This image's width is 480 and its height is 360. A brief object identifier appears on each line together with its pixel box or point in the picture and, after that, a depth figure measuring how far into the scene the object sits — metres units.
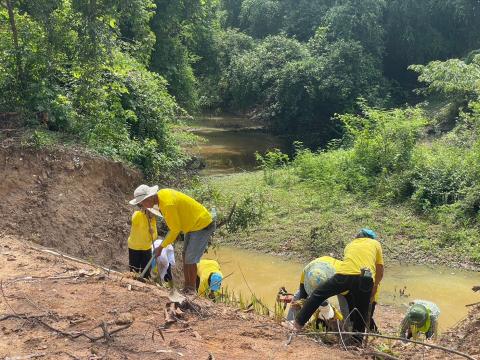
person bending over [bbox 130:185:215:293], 6.10
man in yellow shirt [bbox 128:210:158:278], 7.25
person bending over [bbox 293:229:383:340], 5.31
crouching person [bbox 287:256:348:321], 5.72
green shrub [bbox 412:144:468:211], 13.08
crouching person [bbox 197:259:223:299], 6.69
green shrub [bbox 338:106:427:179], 14.89
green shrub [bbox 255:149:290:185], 16.14
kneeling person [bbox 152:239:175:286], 7.24
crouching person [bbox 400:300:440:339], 6.19
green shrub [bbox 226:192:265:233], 12.53
